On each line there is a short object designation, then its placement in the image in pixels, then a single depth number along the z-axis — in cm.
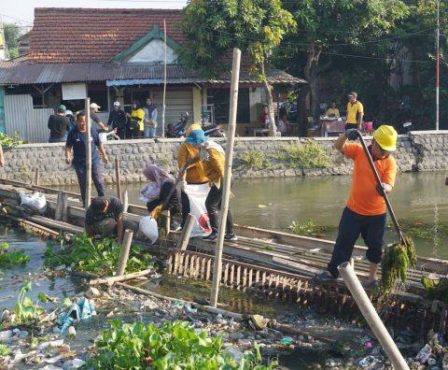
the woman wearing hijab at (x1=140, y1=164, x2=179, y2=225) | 959
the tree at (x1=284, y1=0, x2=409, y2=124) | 2227
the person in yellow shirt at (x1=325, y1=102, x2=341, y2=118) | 2274
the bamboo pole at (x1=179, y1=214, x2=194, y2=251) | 874
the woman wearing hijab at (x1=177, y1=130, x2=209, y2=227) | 901
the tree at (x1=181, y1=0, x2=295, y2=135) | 2059
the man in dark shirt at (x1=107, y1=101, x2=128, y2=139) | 2101
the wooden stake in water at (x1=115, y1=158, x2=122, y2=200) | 1200
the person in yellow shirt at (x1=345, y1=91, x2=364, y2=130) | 1784
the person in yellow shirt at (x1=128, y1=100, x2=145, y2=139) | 2108
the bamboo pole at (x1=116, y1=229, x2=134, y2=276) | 810
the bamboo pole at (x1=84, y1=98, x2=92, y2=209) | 1043
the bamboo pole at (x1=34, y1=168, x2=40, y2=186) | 1632
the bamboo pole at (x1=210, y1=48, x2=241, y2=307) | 662
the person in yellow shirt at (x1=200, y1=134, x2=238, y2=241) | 859
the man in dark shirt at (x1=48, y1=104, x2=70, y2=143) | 1789
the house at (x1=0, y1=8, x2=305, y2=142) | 2192
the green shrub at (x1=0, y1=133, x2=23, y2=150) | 1836
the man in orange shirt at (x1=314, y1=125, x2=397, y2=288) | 657
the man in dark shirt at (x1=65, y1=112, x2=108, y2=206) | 1104
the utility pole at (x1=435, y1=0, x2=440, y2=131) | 2107
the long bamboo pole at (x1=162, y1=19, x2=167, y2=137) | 2116
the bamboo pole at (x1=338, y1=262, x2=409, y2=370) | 469
